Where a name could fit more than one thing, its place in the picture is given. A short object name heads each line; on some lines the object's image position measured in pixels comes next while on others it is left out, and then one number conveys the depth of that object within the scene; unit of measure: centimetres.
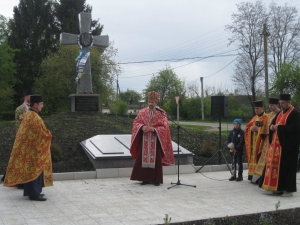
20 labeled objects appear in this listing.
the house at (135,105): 8558
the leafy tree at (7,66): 4075
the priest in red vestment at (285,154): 760
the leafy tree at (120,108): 4894
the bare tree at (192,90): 5768
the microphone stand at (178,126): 865
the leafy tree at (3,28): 4744
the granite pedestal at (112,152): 984
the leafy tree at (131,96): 8255
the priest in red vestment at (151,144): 882
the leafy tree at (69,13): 4122
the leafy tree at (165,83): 5766
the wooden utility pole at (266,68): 2567
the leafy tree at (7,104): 3772
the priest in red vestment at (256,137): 866
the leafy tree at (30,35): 4253
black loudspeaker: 1034
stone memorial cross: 1750
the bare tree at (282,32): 3850
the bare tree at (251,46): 3747
